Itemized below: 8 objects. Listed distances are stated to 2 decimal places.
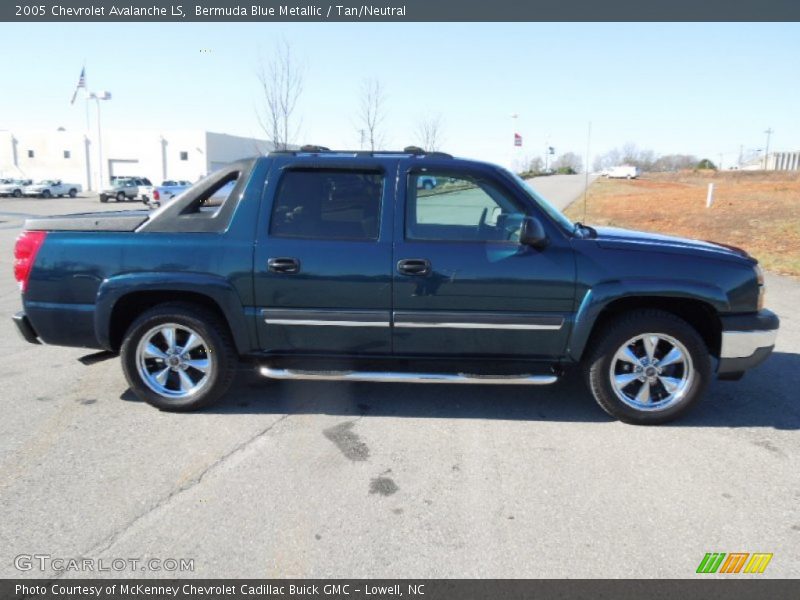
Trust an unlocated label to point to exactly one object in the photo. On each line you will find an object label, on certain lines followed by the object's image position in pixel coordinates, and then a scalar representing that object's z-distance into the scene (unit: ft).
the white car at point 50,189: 151.23
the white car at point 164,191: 94.32
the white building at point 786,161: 279.28
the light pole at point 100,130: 200.13
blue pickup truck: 13.05
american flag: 184.79
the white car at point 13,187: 149.59
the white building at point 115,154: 203.21
